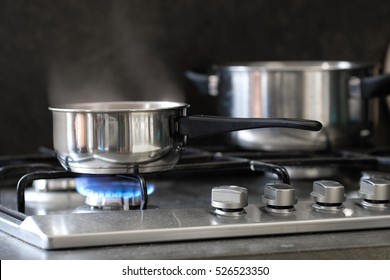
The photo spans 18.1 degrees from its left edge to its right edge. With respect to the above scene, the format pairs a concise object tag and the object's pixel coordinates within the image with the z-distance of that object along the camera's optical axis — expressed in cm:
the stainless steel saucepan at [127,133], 138
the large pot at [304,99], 166
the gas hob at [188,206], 125
